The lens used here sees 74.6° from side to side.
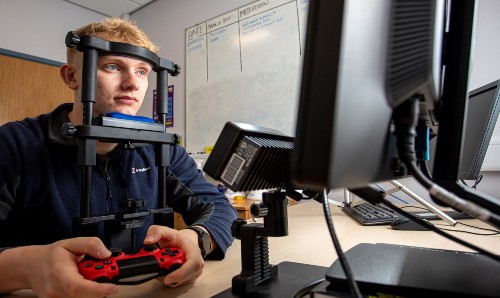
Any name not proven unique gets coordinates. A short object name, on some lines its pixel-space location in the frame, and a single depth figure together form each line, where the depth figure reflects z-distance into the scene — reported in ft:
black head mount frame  1.73
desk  1.67
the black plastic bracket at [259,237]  1.46
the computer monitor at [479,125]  2.99
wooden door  9.05
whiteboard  7.45
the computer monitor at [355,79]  0.73
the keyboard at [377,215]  3.24
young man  2.52
